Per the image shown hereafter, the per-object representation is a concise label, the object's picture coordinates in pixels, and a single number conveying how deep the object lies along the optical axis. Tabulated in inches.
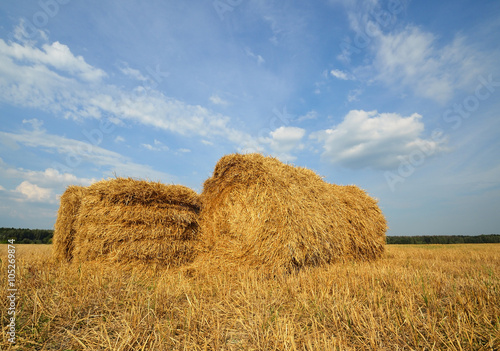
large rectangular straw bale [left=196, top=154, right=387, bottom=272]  201.2
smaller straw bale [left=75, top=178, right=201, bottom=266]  230.2
